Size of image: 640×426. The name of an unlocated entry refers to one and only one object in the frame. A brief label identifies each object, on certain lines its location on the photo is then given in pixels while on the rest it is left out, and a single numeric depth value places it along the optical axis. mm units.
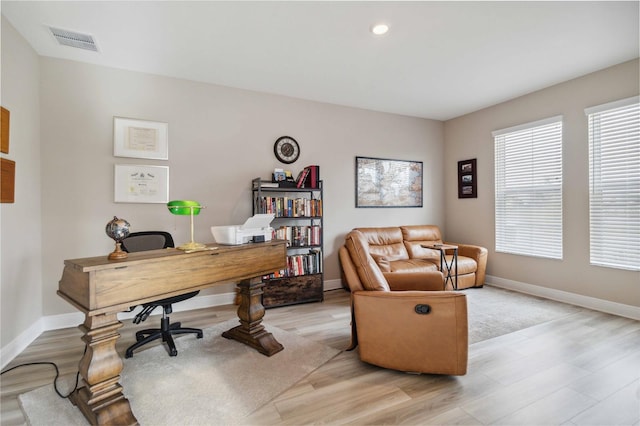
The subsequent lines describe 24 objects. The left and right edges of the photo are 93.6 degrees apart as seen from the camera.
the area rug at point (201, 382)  1764
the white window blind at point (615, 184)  3203
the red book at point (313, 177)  4008
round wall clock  4094
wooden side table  4066
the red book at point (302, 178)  3942
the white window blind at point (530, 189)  3906
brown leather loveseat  4206
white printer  2377
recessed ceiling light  2557
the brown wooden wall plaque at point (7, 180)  2285
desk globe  1743
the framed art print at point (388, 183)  4723
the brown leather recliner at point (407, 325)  2012
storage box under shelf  3650
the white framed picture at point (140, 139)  3256
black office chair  2477
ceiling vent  2593
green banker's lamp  2070
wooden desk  1579
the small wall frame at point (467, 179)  4973
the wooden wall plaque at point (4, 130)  2281
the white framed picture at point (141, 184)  3264
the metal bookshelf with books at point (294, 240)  3688
